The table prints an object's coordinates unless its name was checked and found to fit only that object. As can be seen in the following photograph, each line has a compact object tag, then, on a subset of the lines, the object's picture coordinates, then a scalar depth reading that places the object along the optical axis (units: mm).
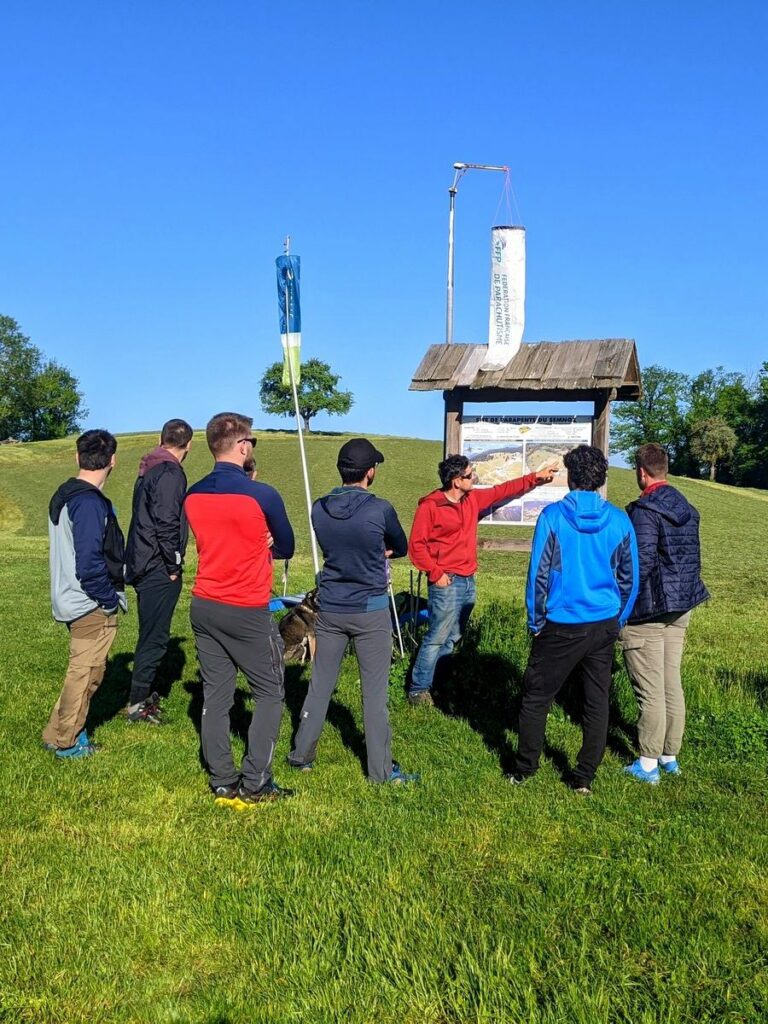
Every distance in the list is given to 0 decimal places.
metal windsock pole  13492
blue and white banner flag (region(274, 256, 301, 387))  9141
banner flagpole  9141
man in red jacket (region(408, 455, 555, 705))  7289
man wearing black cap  5297
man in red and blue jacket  4957
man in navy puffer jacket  5504
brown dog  8148
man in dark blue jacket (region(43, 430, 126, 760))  5574
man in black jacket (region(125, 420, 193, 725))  6504
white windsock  8836
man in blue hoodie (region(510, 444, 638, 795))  5168
